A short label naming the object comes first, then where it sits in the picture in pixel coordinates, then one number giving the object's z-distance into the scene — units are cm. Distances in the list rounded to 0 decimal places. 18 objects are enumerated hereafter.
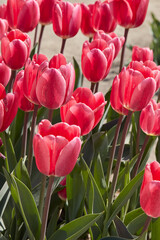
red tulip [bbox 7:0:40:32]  146
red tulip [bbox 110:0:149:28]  153
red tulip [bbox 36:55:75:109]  113
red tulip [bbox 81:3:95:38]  161
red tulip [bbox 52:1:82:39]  147
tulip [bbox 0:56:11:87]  129
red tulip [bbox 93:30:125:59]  139
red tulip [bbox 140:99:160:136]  121
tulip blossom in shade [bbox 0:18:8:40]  146
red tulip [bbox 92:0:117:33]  153
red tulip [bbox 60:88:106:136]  116
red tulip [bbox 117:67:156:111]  117
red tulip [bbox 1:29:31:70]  129
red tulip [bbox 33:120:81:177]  106
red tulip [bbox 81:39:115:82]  130
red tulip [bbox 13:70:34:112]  124
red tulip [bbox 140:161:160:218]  108
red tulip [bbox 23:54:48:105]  118
